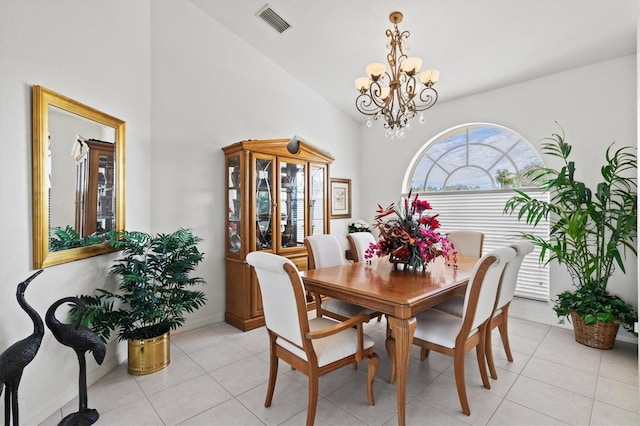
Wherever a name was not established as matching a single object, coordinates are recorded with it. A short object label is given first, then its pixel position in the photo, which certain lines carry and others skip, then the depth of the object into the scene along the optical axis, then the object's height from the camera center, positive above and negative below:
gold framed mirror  1.80 +0.25
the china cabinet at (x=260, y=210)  3.25 +0.04
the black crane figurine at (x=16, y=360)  1.41 -0.69
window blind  3.50 -0.13
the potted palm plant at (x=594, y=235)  2.75 -0.22
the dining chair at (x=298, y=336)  1.61 -0.72
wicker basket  2.74 -1.11
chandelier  2.34 +1.04
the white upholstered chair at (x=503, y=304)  2.16 -0.75
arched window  3.58 +0.41
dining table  1.71 -0.48
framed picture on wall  4.77 +0.24
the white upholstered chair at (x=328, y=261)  2.50 -0.46
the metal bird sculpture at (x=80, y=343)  1.79 -0.78
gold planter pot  2.36 -1.10
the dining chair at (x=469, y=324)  1.77 -0.73
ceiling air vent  3.01 +1.97
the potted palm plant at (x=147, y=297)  2.23 -0.63
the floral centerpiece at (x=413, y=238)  2.31 -0.20
